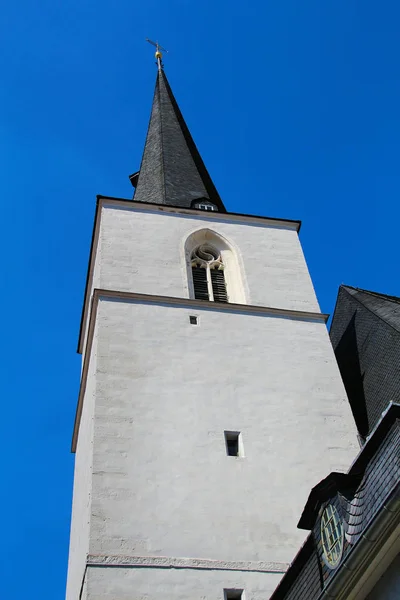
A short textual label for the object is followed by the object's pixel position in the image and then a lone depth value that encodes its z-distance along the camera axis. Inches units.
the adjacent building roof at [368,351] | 498.9
